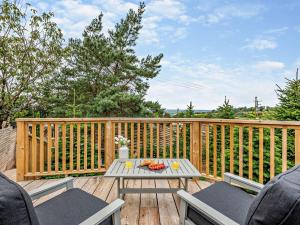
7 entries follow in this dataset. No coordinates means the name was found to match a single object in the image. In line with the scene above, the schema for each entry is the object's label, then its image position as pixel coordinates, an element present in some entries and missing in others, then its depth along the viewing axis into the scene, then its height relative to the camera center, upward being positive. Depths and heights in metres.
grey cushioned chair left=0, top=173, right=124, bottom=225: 0.80 -0.63
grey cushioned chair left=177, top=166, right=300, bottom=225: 0.76 -0.60
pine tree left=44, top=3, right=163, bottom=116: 7.27 +1.68
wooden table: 2.17 -0.66
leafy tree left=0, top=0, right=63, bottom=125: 4.88 +1.63
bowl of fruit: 2.36 -0.62
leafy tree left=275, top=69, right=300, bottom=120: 4.18 +0.28
